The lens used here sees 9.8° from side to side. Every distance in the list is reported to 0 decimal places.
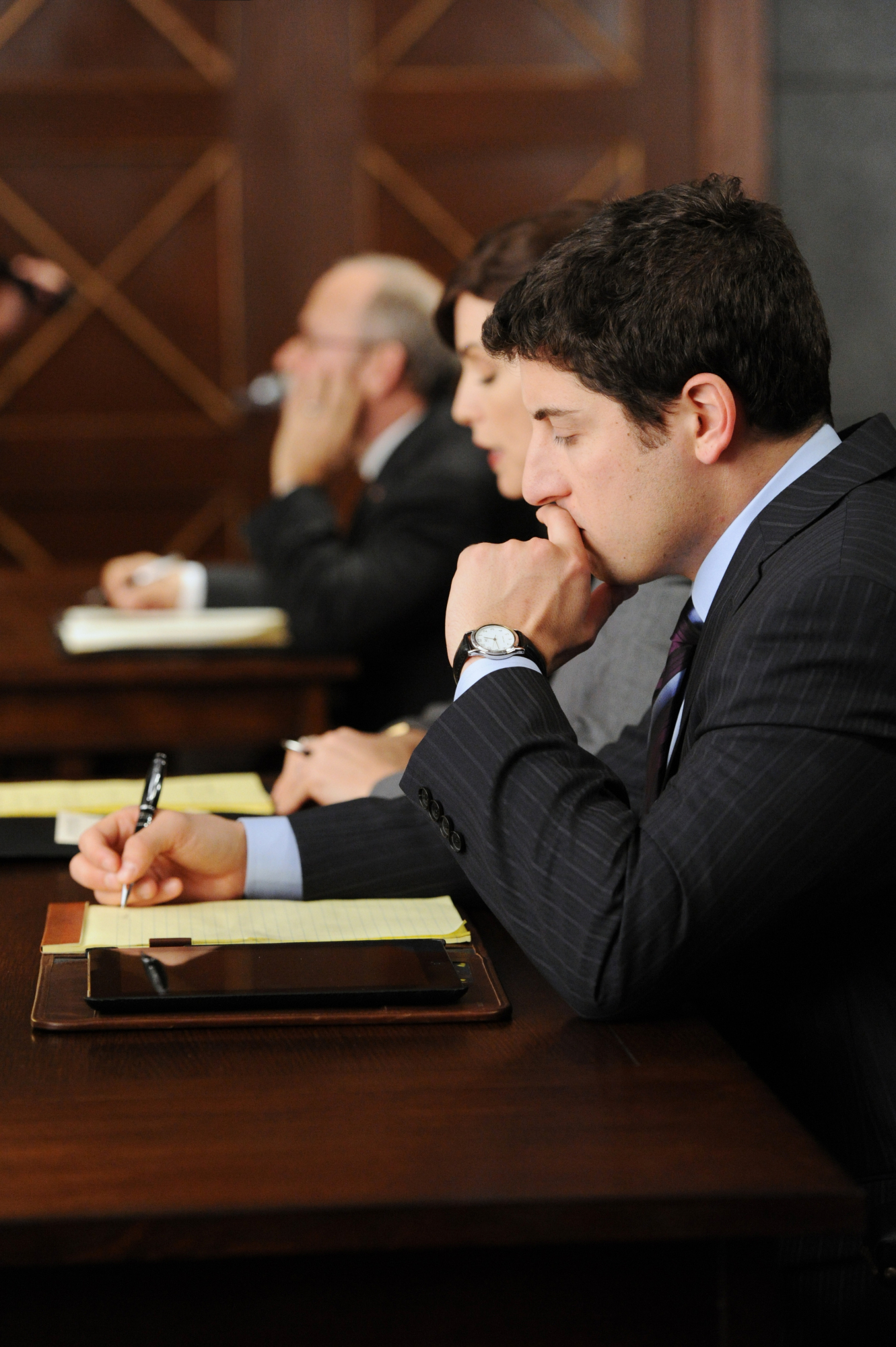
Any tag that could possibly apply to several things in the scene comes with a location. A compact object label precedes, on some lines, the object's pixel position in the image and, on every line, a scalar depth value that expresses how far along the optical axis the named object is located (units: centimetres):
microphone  978
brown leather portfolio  343
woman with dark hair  396
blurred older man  550
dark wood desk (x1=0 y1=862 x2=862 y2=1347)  322
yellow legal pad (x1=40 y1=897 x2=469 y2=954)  357
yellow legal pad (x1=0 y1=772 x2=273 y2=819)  398
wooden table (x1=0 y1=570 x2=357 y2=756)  507
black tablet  344
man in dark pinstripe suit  343
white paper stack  546
